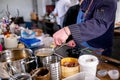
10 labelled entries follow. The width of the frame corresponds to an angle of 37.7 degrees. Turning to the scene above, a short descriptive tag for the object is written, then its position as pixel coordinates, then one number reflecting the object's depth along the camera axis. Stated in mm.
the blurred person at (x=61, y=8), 2676
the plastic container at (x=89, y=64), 862
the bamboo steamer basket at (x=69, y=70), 890
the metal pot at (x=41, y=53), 949
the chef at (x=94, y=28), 935
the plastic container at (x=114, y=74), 904
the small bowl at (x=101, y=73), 929
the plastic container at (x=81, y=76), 851
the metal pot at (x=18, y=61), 864
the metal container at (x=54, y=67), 846
